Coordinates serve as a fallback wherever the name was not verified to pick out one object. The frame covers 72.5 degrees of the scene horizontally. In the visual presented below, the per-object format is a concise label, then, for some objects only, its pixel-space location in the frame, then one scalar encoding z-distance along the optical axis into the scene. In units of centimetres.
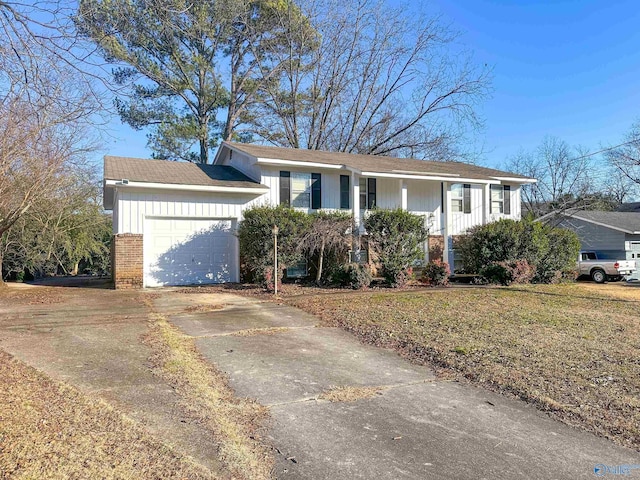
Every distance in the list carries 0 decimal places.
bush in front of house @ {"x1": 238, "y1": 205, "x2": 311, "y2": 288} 1288
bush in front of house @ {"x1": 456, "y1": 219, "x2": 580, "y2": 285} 1491
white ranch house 1364
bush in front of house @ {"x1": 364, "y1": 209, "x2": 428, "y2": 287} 1377
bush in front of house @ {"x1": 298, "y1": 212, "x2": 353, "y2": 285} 1348
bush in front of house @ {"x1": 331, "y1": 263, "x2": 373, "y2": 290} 1325
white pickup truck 1938
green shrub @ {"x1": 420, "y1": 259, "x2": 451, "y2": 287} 1462
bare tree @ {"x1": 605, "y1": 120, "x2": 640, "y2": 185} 3483
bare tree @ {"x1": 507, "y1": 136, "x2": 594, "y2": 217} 3538
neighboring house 2845
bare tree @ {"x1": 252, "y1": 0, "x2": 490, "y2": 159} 2502
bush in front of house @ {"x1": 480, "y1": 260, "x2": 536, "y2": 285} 1472
